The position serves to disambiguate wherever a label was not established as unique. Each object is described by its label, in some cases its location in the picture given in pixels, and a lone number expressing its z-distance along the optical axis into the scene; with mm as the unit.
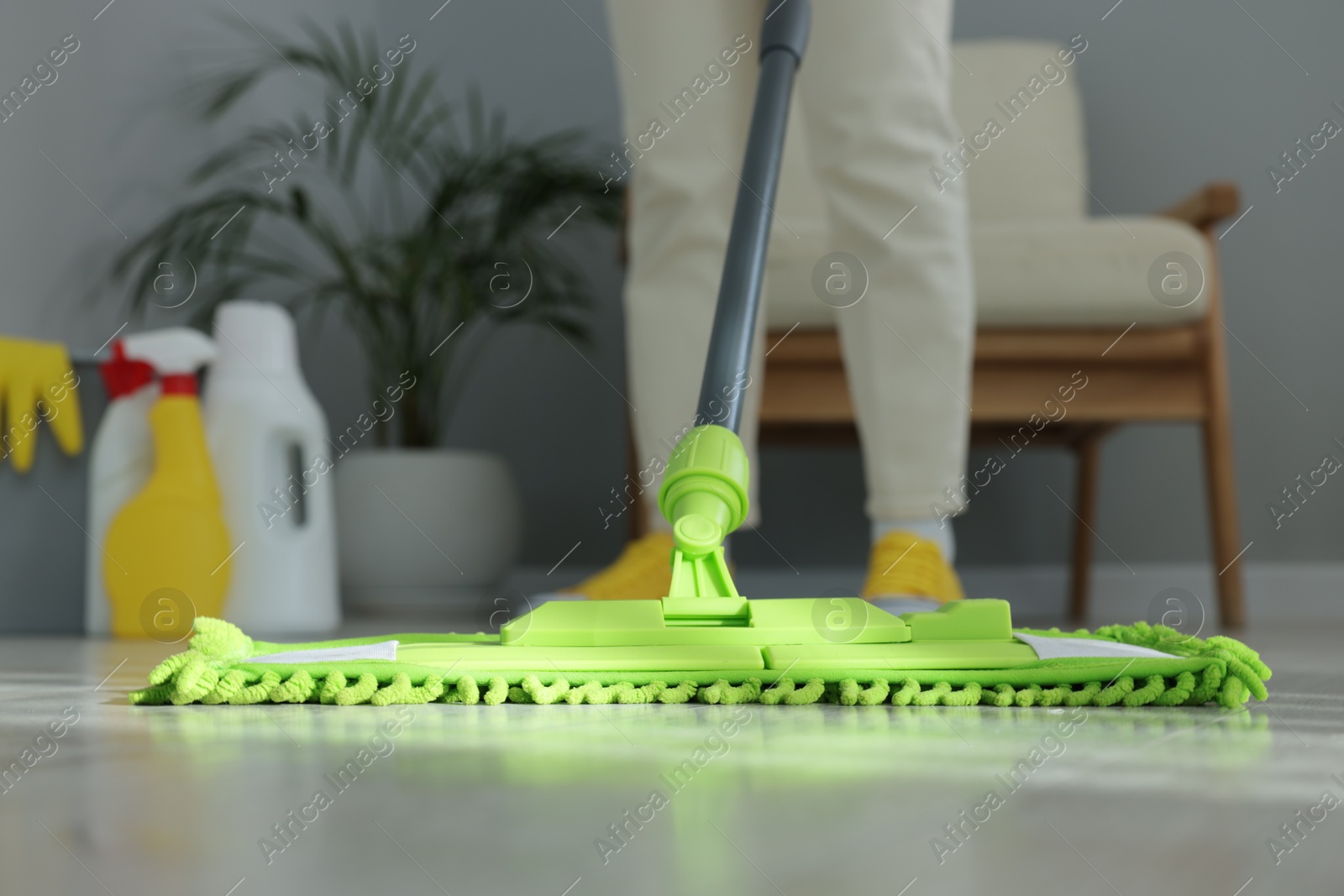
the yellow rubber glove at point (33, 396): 1200
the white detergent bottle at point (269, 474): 1218
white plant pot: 1608
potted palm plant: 1612
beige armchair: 1348
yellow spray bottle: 1166
